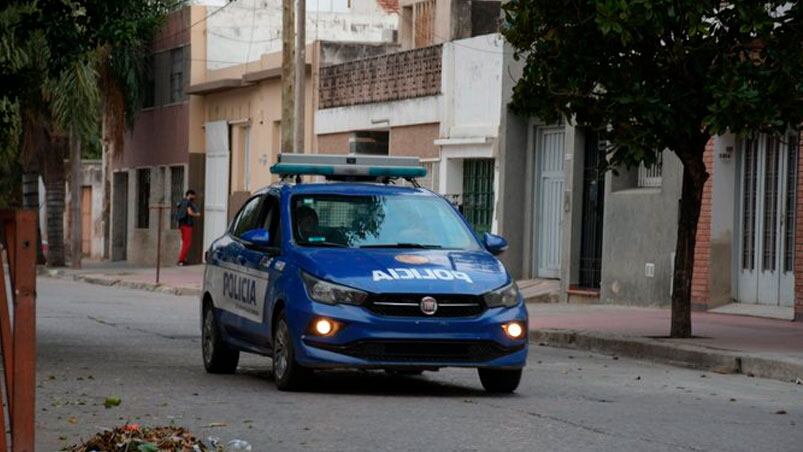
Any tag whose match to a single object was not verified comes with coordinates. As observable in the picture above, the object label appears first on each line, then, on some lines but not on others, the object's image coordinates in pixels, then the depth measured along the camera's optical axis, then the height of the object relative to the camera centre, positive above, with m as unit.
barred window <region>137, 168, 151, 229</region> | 55.02 -0.93
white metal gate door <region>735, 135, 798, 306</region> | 24.20 -0.55
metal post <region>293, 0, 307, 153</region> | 34.25 +1.84
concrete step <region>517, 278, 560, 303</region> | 29.83 -1.93
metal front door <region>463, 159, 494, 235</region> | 33.97 -0.36
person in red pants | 46.66 -1.29
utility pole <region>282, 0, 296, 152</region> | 32.81 +1.84
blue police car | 13.37 -0.89
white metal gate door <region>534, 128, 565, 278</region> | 31.52 -0.46
